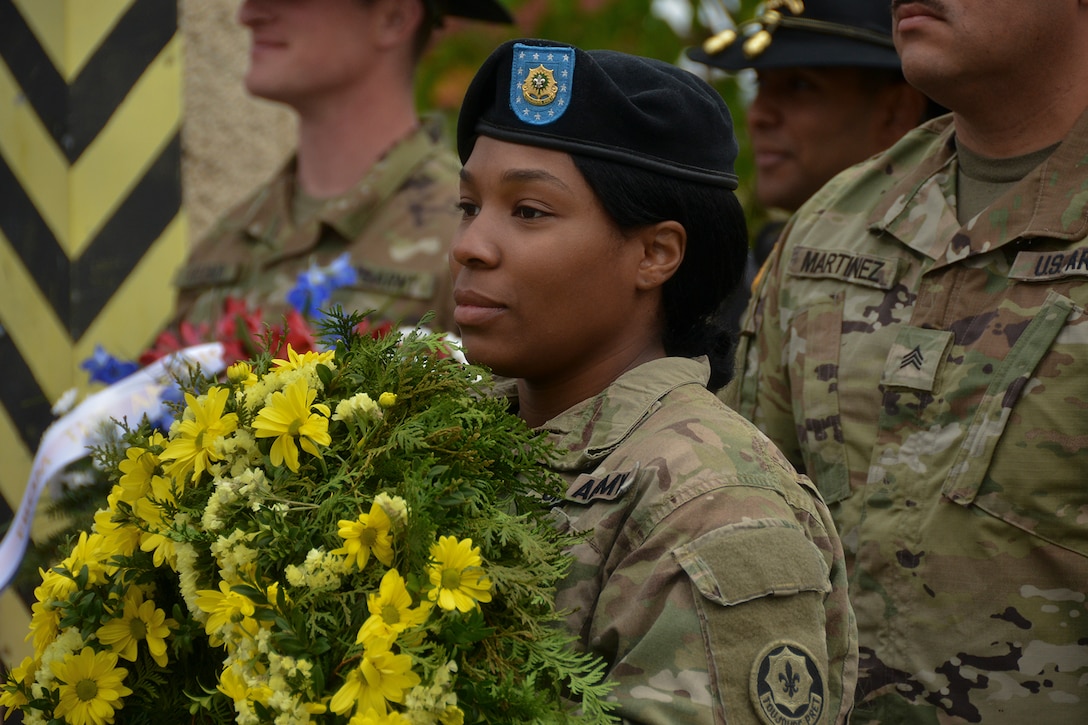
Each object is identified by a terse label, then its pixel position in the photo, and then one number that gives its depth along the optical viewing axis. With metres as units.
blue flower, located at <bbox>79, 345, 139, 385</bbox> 4.02
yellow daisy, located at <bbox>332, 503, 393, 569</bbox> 3.25
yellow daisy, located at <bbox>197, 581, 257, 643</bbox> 3.25
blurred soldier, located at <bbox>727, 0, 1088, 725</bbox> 3.57
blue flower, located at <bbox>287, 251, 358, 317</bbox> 4.01
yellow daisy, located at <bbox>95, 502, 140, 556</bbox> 3.36
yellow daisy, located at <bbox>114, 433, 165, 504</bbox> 3.37
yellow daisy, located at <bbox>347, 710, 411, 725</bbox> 3.20
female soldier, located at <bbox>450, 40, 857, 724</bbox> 3.29
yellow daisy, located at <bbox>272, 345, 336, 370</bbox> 3.38
